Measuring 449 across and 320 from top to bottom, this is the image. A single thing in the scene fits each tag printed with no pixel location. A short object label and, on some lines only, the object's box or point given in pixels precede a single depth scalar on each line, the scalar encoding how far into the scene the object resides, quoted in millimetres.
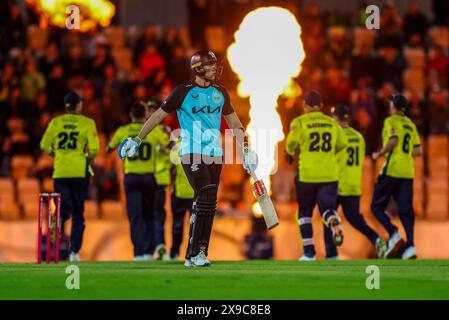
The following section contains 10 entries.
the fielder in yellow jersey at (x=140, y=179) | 18969
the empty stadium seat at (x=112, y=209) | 23297
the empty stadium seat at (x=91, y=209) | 23288
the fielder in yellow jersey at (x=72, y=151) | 18203
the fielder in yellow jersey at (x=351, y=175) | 19094
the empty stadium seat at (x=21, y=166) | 24672
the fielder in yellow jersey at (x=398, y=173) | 18422
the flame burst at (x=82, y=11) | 29125
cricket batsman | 14422
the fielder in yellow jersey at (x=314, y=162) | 18016
